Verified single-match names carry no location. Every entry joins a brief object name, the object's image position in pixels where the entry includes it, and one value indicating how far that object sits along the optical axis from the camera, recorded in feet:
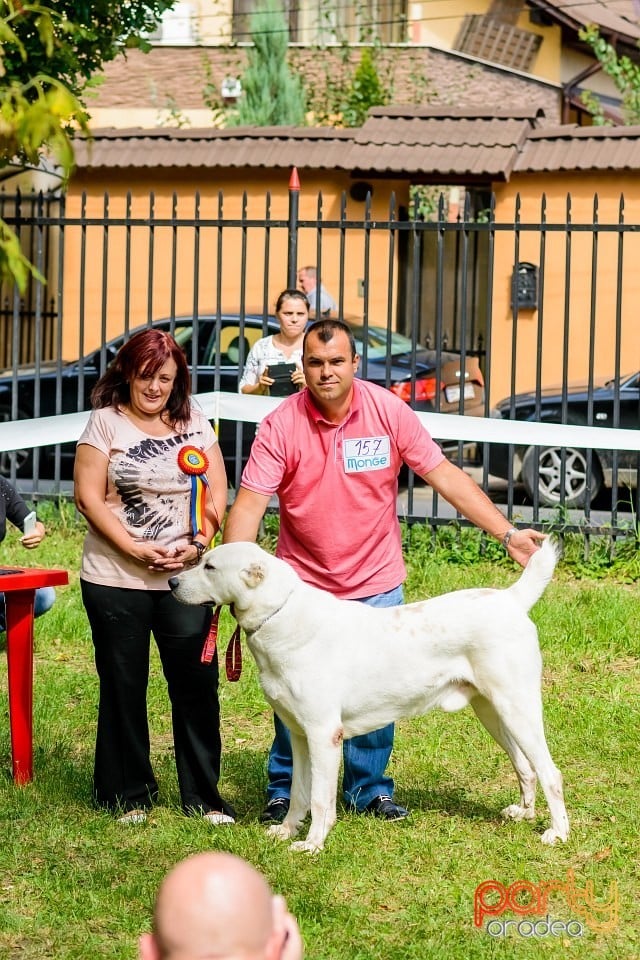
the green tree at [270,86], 68.33
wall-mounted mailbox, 50.06
